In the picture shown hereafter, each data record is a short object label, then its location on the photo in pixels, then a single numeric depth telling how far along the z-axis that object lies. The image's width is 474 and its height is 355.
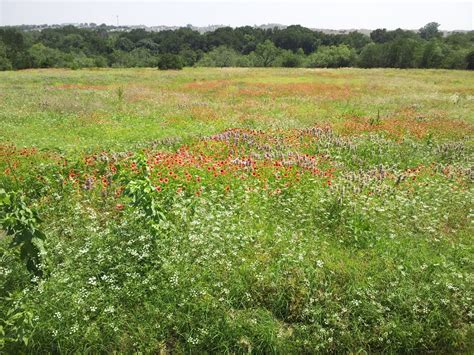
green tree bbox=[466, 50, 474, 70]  64.00
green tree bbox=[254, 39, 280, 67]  107.44
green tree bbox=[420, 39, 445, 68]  70.44
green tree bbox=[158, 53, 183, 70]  56.62
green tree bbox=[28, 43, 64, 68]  73.00
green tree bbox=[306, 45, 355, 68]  92.19
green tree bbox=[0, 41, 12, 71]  64.81
